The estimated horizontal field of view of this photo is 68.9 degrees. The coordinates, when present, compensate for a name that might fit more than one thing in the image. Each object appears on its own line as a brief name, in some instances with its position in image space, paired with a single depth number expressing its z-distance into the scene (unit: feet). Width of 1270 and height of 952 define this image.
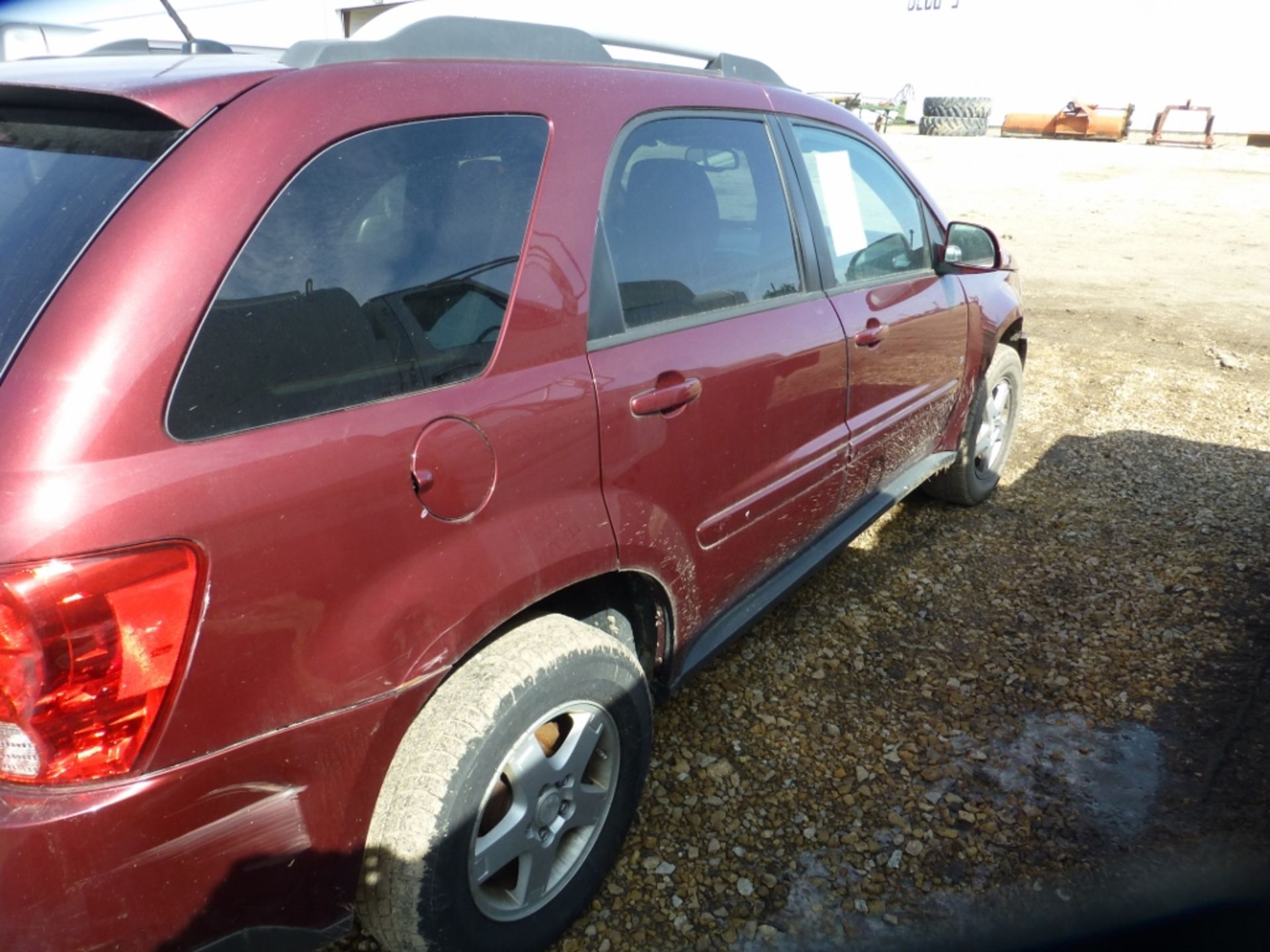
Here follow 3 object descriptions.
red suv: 4.22
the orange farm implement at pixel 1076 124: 76.48
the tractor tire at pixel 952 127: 82.48
